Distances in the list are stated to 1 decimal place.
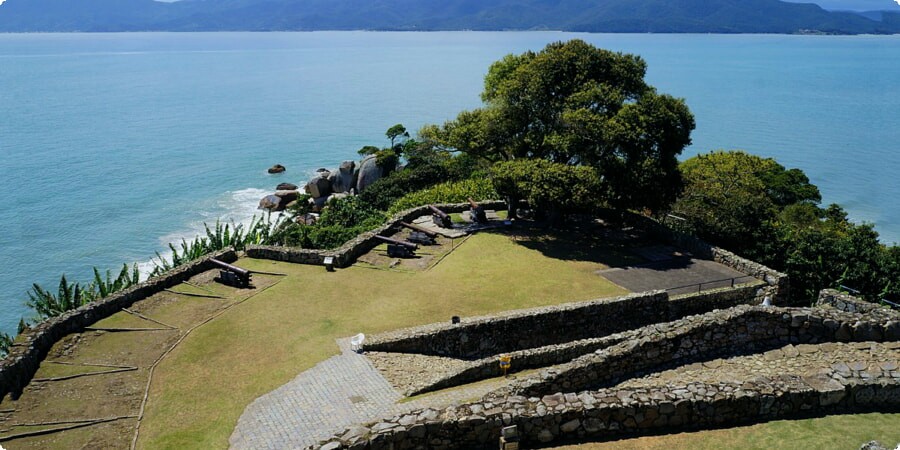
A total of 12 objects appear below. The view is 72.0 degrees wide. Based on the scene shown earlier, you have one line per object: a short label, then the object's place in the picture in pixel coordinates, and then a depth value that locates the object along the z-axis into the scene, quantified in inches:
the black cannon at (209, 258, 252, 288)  972.6
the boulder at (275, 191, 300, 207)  2536.9
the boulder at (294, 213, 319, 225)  2160.3
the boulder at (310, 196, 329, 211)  2504.9
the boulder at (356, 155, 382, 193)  2546.8
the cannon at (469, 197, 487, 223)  1290.6
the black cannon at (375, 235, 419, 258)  1099.9
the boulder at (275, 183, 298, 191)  2706.7
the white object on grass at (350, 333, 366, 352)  768.3
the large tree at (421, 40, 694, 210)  1177.4
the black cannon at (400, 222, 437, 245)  1168.2
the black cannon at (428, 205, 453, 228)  1258.6
